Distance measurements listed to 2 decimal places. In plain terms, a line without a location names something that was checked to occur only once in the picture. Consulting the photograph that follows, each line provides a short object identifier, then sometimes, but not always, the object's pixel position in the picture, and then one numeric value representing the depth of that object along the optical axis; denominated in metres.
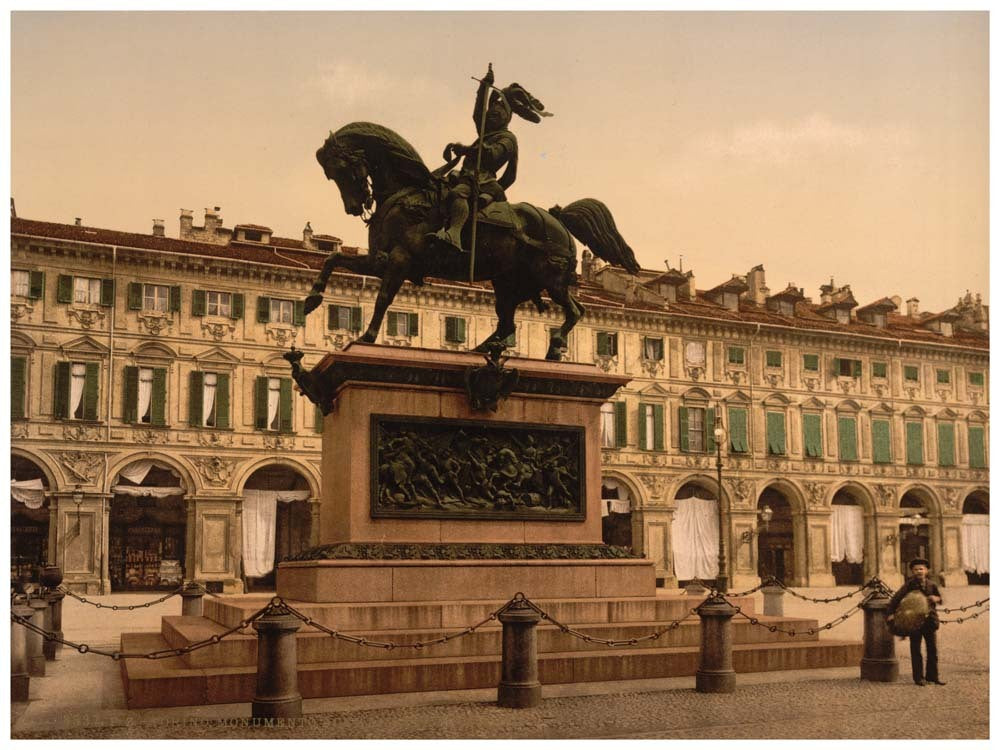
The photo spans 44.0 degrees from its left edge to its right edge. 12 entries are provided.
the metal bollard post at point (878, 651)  11.65
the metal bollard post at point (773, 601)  18.44
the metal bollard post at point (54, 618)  15.07
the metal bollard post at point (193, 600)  17.17
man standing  11.44
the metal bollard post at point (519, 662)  9.73
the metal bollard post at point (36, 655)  12.57
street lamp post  30.50
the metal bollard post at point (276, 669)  9.18
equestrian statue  12.82
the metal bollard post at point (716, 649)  10.59
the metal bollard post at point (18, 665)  10.41
